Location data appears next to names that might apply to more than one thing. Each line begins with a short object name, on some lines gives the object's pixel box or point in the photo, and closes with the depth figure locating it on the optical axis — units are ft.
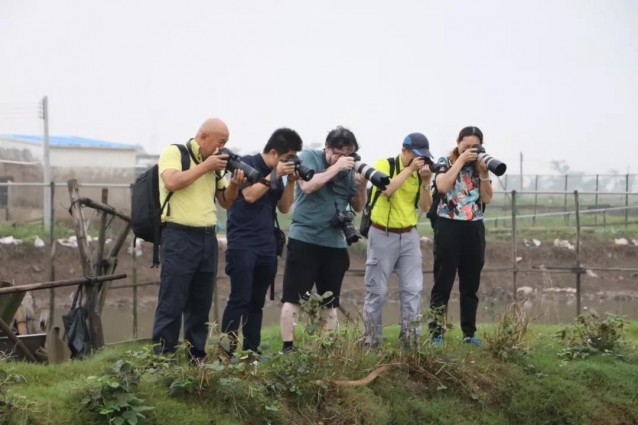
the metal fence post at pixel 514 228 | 80.18
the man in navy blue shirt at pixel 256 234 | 42.22
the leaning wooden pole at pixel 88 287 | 46.85
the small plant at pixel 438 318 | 44.37
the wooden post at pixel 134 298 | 64.34
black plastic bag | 46.21
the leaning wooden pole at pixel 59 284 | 41.88
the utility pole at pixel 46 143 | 137.28
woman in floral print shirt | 47.93
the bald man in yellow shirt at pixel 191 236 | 38.68
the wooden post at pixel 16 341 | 41.98
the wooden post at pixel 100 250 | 49.85
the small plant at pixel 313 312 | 39.86
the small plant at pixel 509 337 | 45.78
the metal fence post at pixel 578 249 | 83.41
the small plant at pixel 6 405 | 29.81
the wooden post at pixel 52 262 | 63.83
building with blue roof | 134.51
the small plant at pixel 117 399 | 31.63
